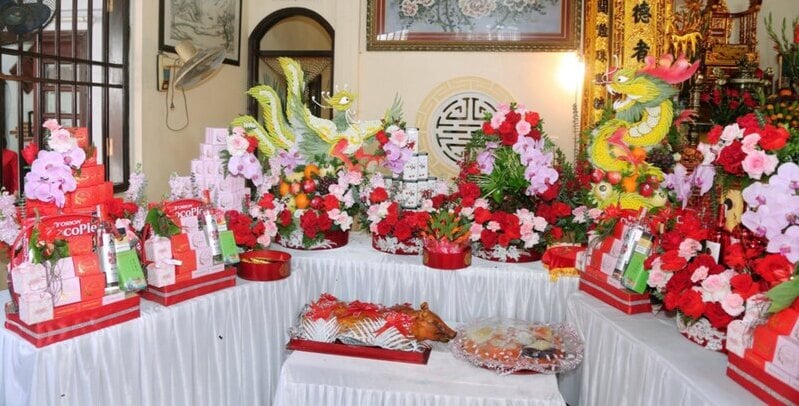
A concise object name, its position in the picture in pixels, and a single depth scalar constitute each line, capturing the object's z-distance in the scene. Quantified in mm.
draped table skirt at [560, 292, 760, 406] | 1691
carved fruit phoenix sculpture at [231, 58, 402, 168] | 3086
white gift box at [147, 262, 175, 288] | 2264
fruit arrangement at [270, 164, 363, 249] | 2965
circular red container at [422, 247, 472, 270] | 2824
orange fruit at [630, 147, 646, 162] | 2734
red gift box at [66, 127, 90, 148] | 2137
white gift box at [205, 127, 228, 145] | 2832
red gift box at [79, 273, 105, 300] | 1981
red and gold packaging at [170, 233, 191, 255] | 2332
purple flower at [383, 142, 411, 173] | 3021
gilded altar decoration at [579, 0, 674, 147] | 5055
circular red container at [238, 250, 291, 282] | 2682
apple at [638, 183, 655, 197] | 2691
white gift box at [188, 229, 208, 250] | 2408
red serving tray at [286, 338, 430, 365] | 2430
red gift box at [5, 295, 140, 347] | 1864
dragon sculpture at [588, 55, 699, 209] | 2645
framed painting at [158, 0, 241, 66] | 4285
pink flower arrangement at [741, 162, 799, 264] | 1572
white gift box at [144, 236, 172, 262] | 2260
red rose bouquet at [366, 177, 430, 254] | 2922
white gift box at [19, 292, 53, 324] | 1832
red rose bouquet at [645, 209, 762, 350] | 1737
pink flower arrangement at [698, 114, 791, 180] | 1690
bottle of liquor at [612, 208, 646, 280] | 2219
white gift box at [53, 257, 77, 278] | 1923
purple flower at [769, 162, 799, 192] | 1591
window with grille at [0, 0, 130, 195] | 3234
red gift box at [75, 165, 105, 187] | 2150
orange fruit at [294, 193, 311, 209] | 2979
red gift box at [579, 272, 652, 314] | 2260
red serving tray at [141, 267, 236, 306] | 2297
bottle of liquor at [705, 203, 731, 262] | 1922
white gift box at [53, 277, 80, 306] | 1928
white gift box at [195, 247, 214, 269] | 2420
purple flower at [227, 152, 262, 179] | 2828
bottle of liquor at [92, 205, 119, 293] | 2066
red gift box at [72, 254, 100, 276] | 1975
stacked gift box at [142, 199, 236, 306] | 2275
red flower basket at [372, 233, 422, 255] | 3055
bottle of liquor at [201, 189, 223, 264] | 2494
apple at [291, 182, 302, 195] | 2986
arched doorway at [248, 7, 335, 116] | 5672
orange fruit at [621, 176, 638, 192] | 2729
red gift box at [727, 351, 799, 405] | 1488
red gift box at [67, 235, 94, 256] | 1982
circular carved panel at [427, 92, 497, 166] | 5508
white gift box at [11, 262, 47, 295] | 1825
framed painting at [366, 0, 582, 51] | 5312
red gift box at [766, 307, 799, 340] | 1483
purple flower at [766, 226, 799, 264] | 1558
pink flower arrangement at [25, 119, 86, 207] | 1996
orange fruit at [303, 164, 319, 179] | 3023
